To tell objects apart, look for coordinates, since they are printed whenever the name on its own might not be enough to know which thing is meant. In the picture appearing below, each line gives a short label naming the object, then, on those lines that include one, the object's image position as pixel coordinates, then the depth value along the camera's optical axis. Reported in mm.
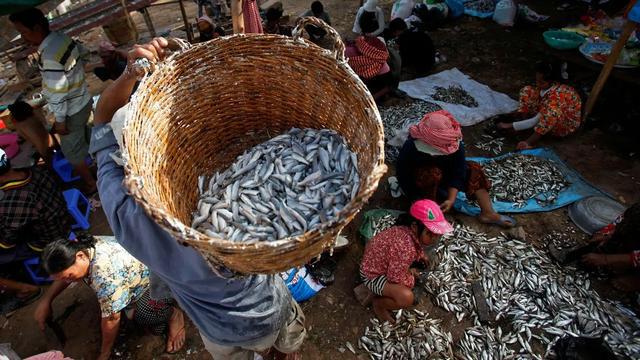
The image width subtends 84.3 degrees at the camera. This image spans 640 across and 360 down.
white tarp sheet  6836
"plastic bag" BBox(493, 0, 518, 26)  9391
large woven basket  1518
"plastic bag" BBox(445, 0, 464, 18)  10033
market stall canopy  3268
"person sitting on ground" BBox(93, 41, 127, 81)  5910
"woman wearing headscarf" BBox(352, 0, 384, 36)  8586
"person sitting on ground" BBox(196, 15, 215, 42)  7375
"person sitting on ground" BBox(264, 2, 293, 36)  8258
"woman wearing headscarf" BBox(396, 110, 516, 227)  4305
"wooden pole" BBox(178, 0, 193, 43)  7946
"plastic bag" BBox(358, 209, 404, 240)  4711
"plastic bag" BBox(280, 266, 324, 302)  4074
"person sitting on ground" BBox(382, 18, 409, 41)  8195
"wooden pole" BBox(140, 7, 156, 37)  8509
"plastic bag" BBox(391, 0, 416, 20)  9734
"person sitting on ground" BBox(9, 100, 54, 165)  5387
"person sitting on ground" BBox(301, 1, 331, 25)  8844
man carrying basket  1892
